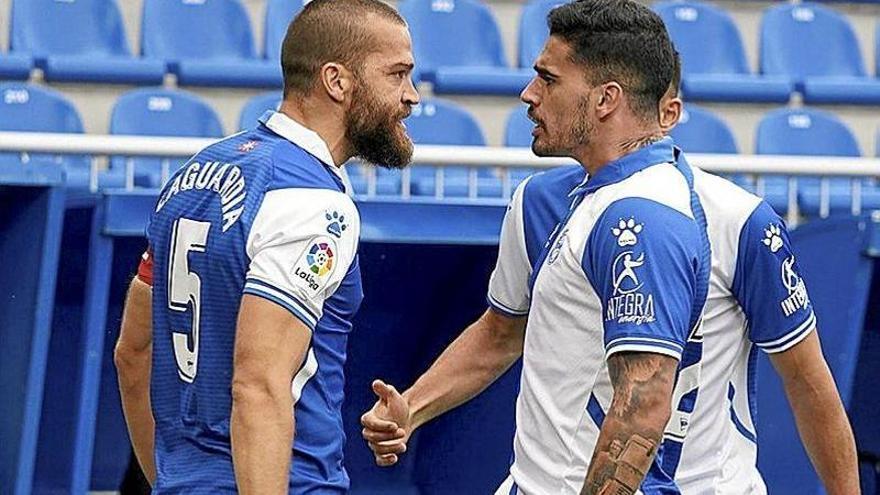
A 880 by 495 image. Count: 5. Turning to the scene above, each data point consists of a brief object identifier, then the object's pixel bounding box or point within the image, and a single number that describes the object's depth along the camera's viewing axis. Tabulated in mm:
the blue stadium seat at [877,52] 19766
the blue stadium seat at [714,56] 18219
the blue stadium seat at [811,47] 18953
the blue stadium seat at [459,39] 17547
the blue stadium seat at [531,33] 17953
